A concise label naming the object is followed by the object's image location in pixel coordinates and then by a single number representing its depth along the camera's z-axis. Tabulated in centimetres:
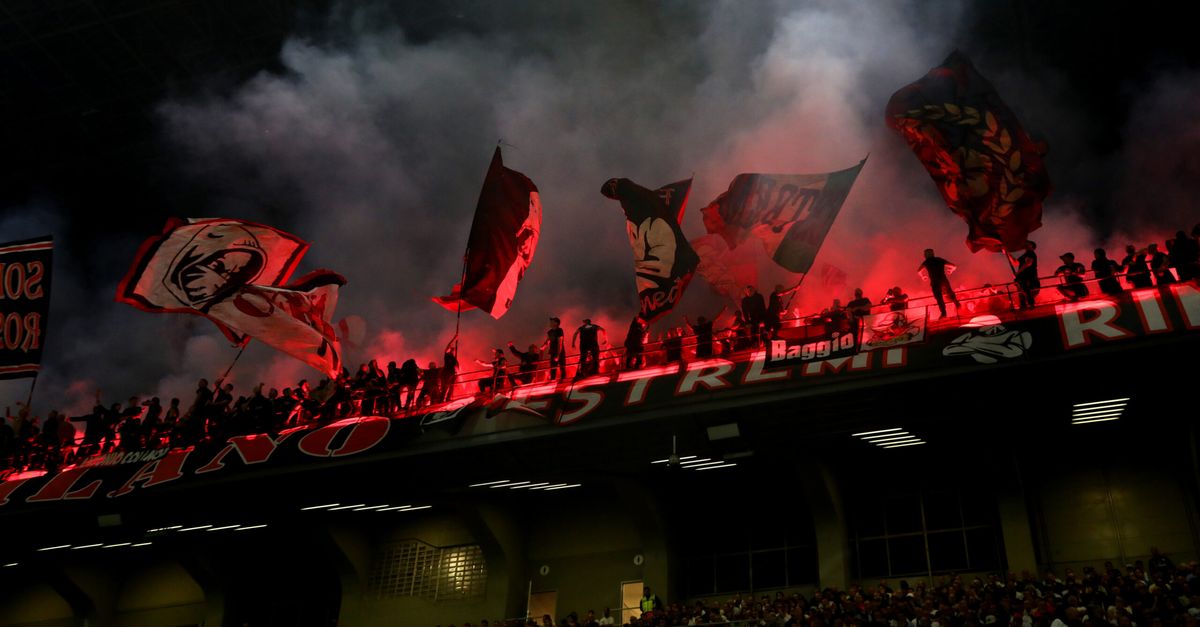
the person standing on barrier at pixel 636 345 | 2433
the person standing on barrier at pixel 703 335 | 2412
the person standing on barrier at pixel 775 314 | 2297
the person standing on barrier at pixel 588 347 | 2453
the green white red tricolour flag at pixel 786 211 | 2370
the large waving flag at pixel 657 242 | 2436
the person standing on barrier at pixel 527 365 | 2623
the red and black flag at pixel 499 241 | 2595
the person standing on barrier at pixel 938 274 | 2195
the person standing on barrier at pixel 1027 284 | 2023
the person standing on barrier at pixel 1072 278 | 2031
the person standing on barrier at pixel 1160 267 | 1978
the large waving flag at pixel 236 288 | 2759
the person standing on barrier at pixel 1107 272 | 1991
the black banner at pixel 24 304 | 2917
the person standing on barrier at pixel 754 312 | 2325
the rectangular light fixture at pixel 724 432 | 2222
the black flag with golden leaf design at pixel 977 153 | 2234
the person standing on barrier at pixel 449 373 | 2666
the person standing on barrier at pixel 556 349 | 2520
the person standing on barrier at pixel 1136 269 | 2002
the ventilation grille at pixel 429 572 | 2936
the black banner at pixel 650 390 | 1898
